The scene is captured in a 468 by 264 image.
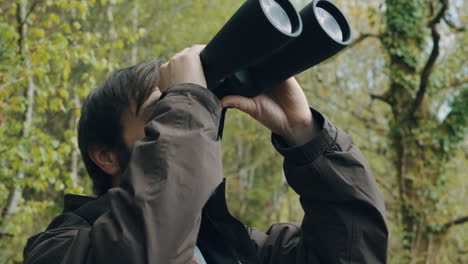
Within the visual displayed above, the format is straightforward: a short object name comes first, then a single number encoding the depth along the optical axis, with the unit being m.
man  1.17
